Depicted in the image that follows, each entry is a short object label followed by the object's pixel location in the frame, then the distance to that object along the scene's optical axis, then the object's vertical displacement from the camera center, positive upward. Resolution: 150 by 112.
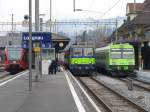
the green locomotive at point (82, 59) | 49.66 -0.37
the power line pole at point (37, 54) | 31.30 +0.11
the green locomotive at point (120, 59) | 48.44 -0.37
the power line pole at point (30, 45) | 23.38 +0.47
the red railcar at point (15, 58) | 58.82 -0.30
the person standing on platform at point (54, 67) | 44.64 -1.01
